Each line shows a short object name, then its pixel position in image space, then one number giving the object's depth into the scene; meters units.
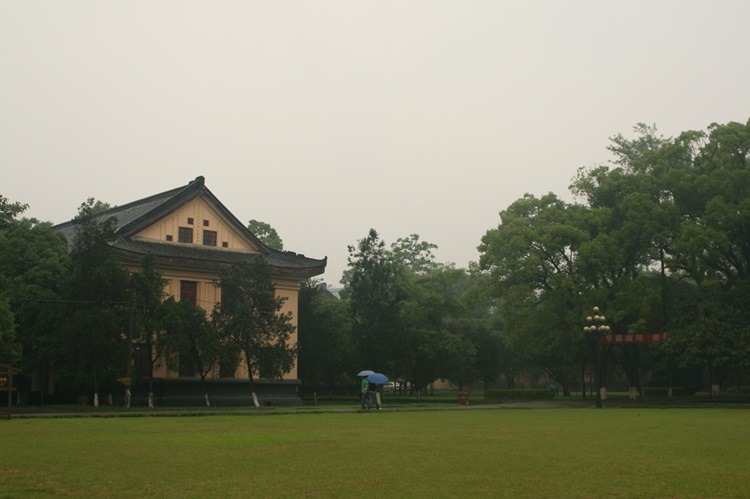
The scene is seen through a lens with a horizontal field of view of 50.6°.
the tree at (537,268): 41.41
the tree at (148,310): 32.16
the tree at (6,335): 28.89
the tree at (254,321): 35.22
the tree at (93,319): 31.02
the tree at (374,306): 42.94
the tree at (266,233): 58.94
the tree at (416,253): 79.44
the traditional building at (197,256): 37.59
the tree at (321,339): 44.09
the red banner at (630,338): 38.75
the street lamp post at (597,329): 33.16
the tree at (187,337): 32.50
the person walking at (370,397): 30.43
